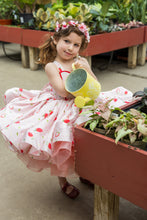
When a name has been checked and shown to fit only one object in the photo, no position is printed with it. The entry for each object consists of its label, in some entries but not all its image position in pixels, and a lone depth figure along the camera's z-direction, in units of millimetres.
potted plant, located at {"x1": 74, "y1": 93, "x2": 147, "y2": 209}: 999
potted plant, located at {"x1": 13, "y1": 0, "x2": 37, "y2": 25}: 4270
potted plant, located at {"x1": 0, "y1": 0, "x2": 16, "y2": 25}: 5424
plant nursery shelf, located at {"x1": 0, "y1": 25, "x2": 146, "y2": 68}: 3557
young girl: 1306
